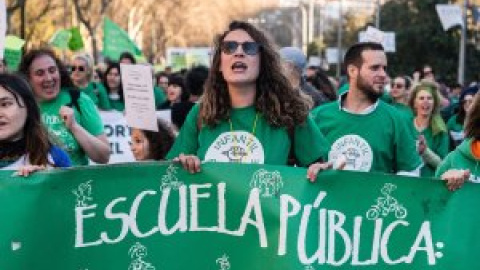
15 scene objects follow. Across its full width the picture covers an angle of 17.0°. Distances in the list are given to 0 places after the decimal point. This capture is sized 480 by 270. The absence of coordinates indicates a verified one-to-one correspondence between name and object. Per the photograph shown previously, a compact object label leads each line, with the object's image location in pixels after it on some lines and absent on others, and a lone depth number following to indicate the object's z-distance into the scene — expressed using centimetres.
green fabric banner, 650
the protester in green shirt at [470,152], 720
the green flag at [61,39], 3132
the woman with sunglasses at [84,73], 1560
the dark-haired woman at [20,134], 673
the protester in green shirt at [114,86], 1773
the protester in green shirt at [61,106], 932
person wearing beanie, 1166
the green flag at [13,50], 1436
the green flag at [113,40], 2714
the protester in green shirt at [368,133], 900
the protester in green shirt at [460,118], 1623
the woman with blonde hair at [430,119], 1320
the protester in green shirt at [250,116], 715
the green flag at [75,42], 2934
